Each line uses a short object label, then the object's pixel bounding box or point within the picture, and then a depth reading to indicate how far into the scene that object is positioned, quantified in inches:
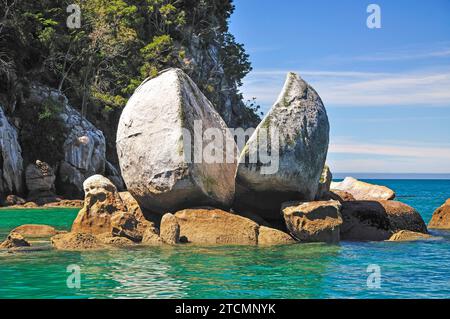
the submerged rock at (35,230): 711.7
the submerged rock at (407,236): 675.4
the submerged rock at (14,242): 584.7
